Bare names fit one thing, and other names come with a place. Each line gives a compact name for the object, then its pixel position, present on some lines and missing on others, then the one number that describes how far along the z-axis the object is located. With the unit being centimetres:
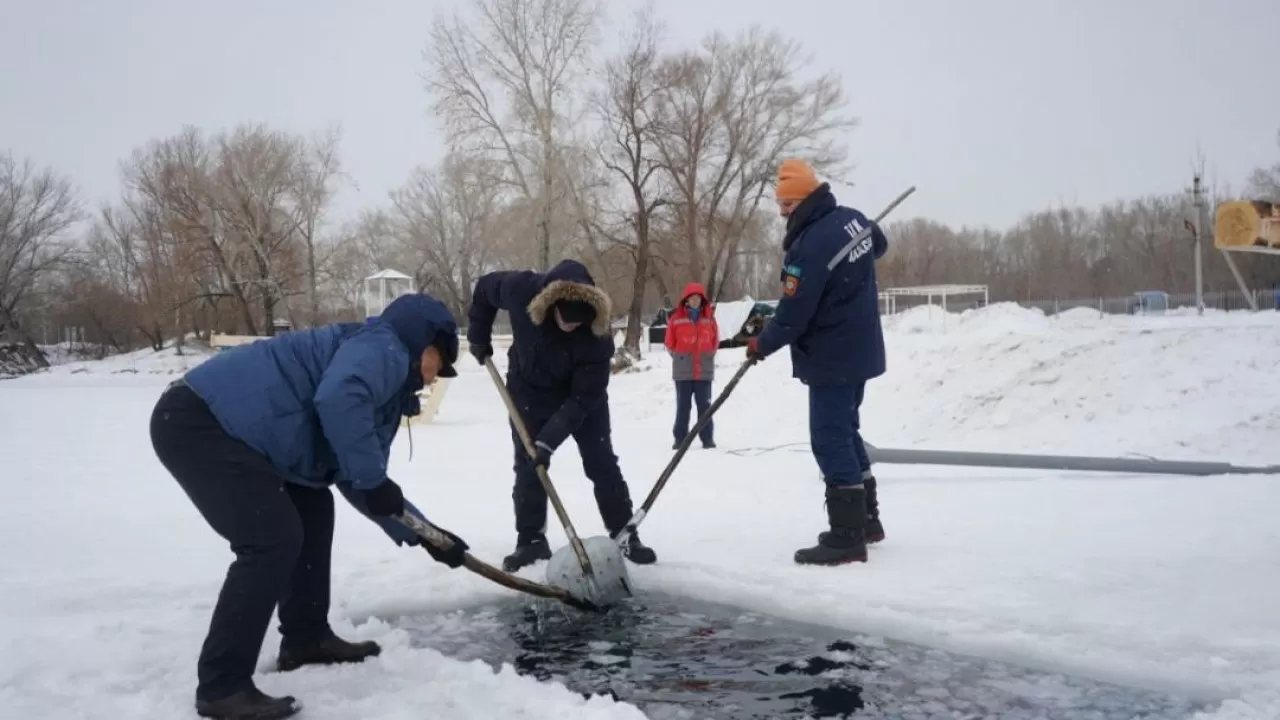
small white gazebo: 2750
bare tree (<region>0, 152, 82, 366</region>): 4112
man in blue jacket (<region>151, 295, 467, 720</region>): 289
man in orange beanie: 459
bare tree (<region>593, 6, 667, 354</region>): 2842
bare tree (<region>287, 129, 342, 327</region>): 3612
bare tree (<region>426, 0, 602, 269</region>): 2658
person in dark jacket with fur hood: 459
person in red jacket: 1016
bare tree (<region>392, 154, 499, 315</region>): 5091
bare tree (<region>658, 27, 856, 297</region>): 2956
